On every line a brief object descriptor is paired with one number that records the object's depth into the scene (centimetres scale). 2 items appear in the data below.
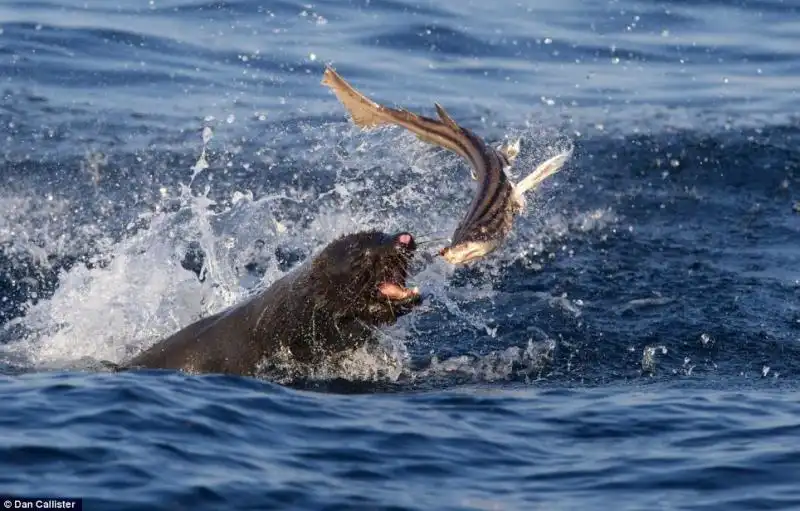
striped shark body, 1209
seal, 1356
